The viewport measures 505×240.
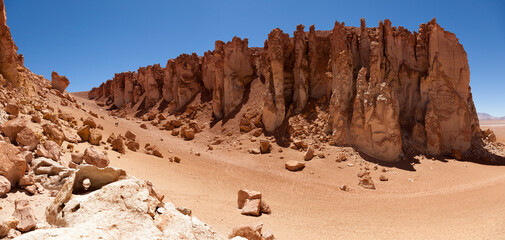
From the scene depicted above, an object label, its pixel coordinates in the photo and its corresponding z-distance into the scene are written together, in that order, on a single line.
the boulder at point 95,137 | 12.88
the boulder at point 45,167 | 5.93
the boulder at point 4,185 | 4.65
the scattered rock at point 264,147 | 19.78
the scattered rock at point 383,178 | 15.02
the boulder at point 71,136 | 11.31
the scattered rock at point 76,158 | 8.71
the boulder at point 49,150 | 6.59
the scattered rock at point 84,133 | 12.77
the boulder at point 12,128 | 6.69
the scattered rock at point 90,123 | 15.56
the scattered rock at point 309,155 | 17.76
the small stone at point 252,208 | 8.95
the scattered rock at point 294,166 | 16.53
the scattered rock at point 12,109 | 9.22
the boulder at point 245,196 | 9.63
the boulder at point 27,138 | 6.63
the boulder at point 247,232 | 6.08
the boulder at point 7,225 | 3.40
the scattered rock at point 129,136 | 18.72
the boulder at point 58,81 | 22.67
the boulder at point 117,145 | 13.62
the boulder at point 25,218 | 3.65
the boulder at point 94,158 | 8.98
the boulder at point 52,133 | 9.60
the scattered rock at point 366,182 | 13.99
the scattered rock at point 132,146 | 15.74
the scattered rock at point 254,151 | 19.92
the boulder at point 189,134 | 25.22
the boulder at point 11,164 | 4.89
